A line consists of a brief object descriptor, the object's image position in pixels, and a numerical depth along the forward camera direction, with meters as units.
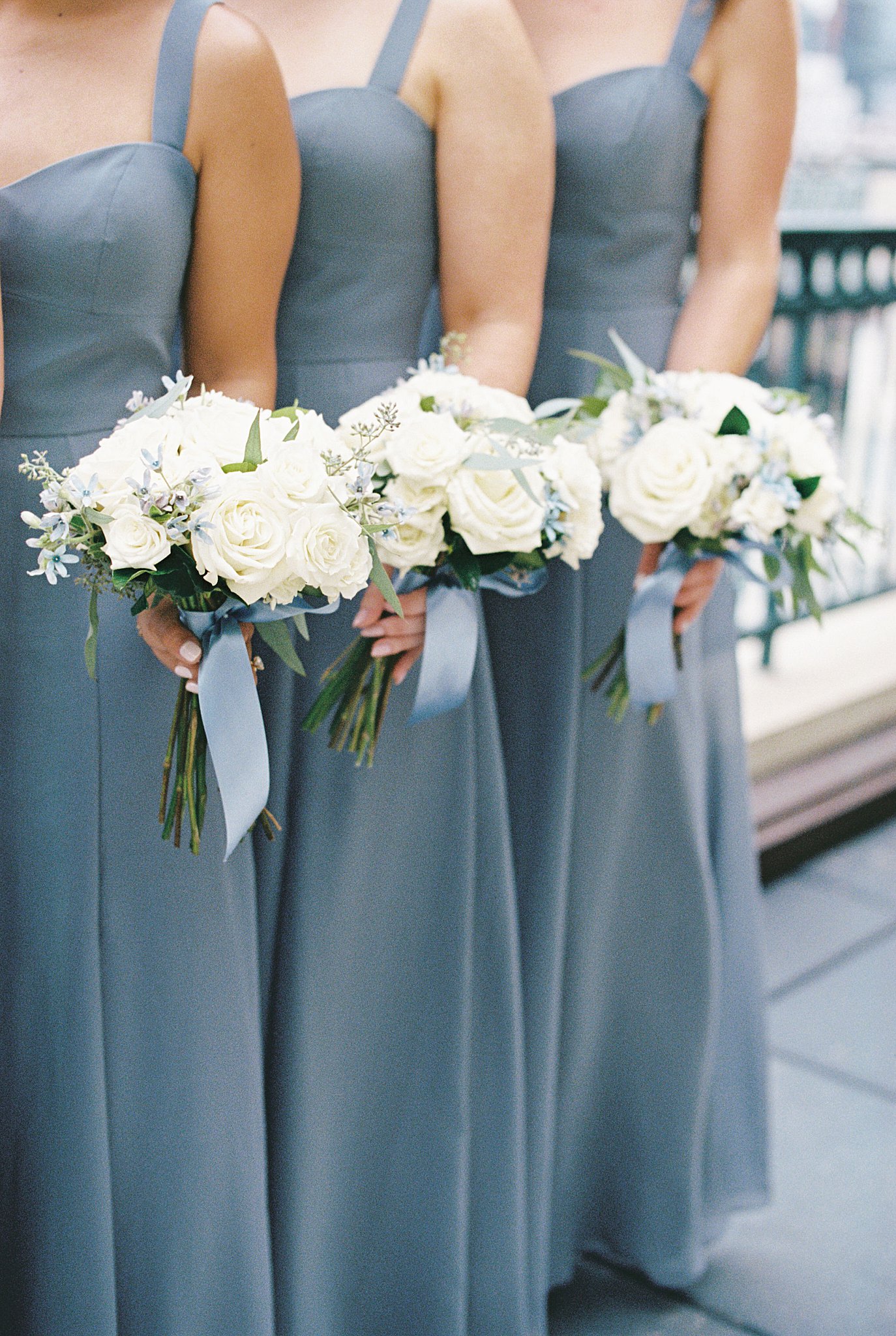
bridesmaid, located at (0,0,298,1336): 1.62
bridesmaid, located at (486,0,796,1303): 2.14
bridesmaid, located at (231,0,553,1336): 1.87
